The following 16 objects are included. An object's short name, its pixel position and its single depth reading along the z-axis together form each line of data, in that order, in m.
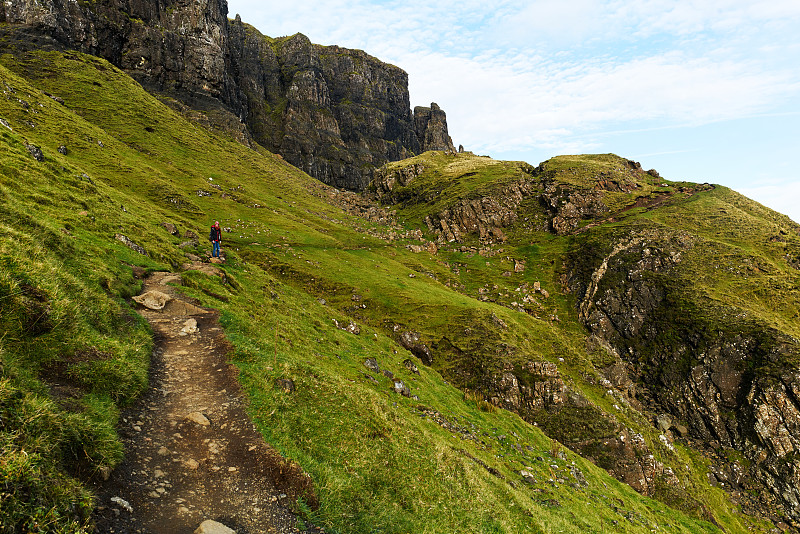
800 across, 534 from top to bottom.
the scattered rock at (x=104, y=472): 7.00
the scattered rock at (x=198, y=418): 10.55
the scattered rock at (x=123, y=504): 6.71
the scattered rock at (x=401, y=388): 25.47
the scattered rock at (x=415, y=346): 41.45
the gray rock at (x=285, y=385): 13.50
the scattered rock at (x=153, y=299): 17.80
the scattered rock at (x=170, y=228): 38.60
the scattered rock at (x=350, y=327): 35.09
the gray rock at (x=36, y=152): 31.42
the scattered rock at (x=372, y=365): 26.78
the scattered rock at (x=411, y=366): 31.63
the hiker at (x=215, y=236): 33.00
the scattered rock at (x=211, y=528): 6.94
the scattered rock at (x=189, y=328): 16.47
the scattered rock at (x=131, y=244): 24.78
